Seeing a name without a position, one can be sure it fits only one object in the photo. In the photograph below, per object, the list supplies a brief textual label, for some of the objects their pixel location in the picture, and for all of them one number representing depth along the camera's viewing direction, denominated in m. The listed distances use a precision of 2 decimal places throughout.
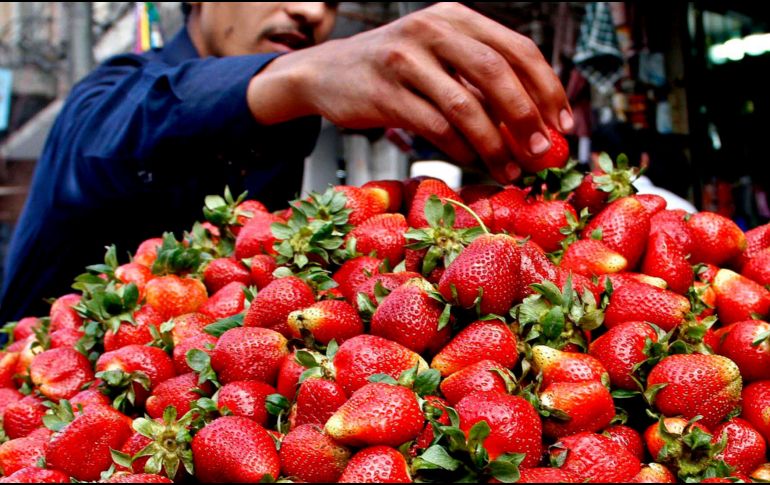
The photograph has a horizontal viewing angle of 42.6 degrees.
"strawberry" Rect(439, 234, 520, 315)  0.45
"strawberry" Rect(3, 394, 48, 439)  0.52
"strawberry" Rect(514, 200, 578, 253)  0.54
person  0.57
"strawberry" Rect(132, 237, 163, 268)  0.62
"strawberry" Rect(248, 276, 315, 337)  0.48
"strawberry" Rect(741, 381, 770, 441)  0.44
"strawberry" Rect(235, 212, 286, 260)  0.55
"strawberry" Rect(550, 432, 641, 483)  0.40
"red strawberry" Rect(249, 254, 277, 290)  0.53
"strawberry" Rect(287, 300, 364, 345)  0.46
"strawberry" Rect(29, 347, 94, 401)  0.53
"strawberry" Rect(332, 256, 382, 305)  0.50
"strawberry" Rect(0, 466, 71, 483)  0.45
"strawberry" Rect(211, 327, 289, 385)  0.46
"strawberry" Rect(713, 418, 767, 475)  0.42
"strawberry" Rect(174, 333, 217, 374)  0.49
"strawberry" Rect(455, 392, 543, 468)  0.39
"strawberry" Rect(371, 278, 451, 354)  0.44
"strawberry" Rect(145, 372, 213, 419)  0.46
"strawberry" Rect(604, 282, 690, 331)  0.47
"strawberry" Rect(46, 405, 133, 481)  0.46
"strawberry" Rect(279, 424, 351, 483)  0.40
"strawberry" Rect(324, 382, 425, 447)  0.40
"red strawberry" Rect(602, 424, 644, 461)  0.43
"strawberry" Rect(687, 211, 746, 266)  0.55
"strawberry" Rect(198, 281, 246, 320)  0.53
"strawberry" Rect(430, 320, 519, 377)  0.44
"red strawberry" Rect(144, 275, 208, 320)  0.55
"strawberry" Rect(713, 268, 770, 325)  0.49
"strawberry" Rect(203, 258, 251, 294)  0.56
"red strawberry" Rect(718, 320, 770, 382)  0.45
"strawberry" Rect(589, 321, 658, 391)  0.44
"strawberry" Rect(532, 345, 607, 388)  0.43
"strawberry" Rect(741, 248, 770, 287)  0.53
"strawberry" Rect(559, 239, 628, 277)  0.51
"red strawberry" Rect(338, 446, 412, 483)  0.38
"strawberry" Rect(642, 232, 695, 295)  0.51
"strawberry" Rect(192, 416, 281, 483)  0.41
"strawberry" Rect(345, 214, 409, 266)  0.52
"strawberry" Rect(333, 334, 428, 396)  0.43
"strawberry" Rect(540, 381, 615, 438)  0.42
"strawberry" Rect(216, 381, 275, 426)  0.44
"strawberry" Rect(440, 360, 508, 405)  0.42
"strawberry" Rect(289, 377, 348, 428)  0.42
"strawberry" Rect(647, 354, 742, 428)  0.43
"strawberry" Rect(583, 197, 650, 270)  0.53
